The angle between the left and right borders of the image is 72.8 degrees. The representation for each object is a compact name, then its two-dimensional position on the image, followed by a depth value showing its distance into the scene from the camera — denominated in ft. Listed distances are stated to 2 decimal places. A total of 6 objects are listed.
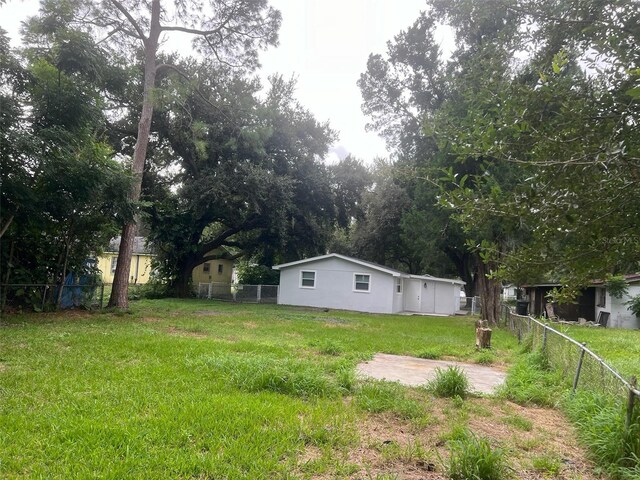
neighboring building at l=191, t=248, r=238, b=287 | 106.83
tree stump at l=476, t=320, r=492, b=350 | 32.07
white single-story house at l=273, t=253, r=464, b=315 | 73.05
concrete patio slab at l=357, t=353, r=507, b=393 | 19.90
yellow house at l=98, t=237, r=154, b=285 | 111.65
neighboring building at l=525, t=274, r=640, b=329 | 65.57
